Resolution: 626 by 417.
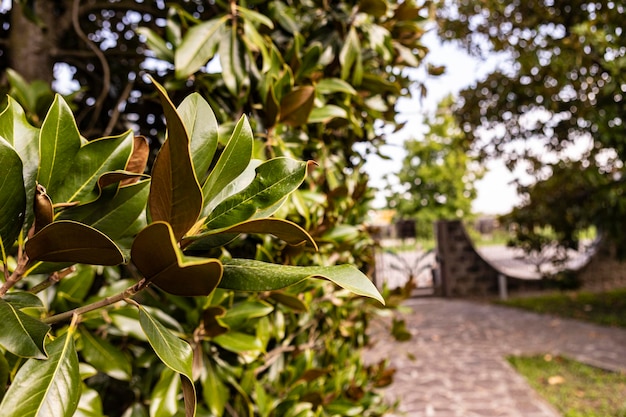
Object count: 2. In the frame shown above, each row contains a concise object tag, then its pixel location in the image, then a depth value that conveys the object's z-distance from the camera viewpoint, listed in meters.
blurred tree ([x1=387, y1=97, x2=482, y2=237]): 14.36
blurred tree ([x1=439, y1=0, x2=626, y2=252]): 4.63
